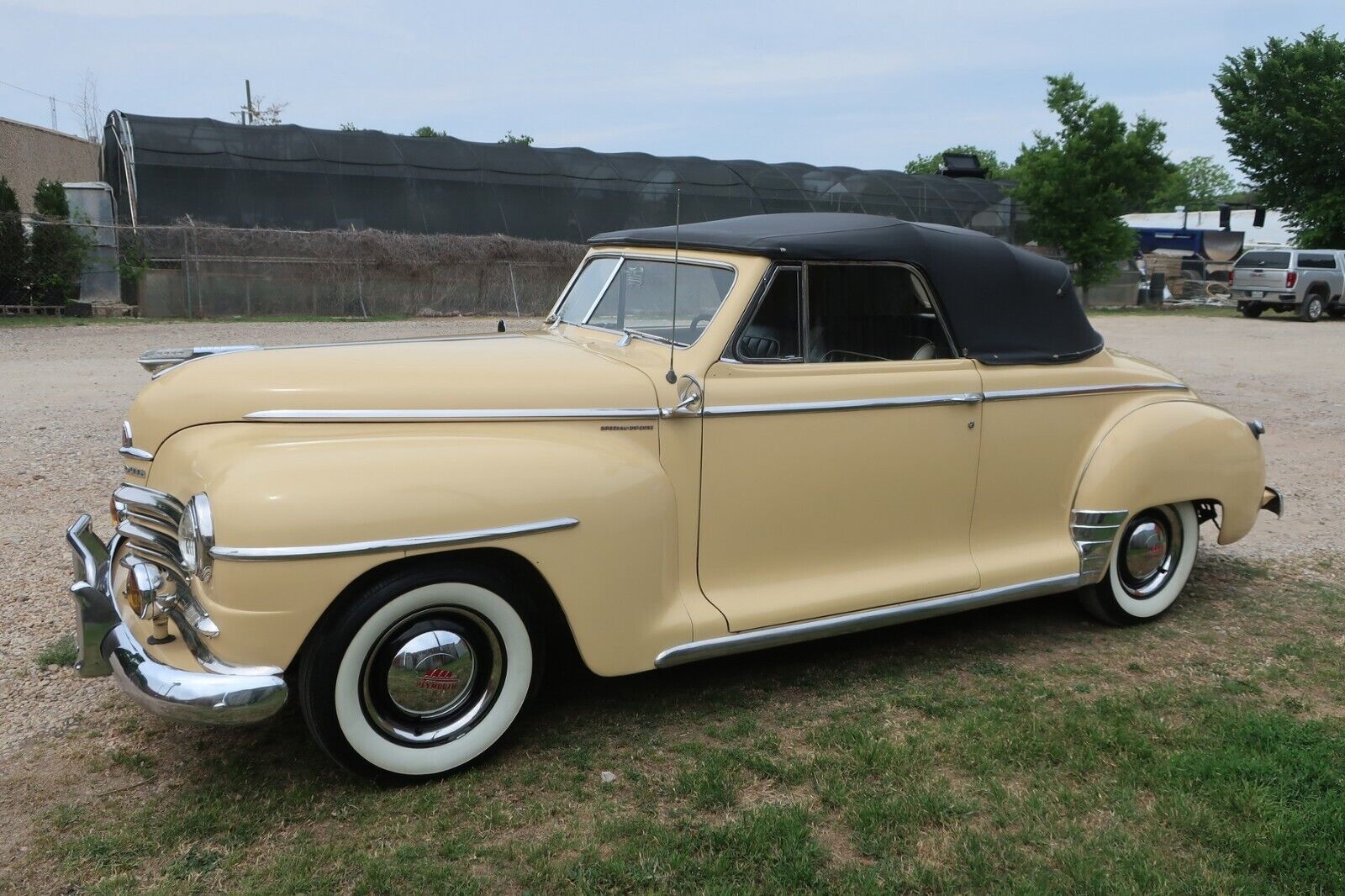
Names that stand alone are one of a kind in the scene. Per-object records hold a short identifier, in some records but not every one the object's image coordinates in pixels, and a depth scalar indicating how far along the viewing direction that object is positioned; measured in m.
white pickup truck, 24.67
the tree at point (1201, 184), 84.44
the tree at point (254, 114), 39.72
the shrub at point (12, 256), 17.53
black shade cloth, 20.12
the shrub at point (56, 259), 18.06
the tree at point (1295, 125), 31.19
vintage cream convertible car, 2.98
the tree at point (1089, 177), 26.78
